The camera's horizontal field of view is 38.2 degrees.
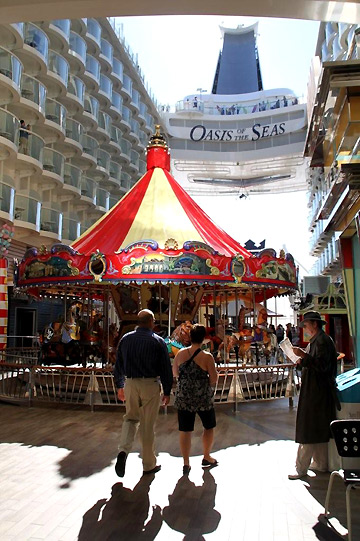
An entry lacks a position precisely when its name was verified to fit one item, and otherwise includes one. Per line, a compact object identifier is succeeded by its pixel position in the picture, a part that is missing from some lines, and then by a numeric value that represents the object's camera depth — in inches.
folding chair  155.1
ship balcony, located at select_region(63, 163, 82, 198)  1069.1
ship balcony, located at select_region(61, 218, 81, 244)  1029.8
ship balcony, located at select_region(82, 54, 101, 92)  1194.6
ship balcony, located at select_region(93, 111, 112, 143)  1250.0
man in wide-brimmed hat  207.5
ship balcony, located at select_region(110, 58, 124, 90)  1370.6
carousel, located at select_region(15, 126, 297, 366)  433.4
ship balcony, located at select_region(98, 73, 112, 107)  1267.2
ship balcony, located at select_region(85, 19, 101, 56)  1199.6
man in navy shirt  214.4
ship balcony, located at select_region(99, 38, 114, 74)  1283.2
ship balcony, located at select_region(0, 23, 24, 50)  794.2
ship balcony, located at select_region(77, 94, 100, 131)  1164.5
